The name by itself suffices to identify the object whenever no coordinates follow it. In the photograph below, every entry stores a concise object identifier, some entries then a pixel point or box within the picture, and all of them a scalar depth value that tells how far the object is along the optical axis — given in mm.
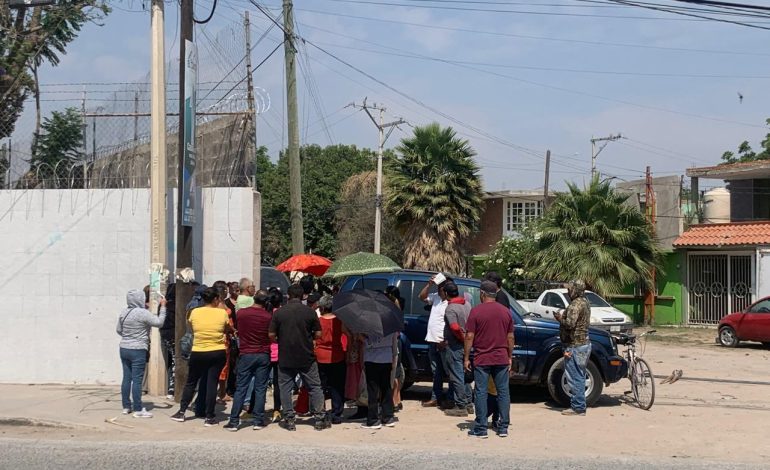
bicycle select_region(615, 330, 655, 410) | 11883
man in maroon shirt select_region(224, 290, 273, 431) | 10406
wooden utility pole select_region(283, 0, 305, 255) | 17625
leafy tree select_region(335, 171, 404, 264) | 43062
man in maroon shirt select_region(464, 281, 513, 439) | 10062
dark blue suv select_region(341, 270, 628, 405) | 12055
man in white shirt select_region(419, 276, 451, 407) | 11586
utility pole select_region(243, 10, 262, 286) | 14148
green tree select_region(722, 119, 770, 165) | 53181
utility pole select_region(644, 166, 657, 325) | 32375
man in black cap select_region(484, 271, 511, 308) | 11242
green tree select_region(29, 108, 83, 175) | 14062
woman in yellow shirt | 10508
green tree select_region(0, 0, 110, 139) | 17516
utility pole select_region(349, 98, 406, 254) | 34275
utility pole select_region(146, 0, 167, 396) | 12336
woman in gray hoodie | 10852
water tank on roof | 33312
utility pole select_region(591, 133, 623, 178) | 50656
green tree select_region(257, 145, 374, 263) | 47747
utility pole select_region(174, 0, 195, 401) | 11719
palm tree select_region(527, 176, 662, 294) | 28344
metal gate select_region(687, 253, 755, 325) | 30953
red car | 23469
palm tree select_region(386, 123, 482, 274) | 30594
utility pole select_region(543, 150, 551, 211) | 39328
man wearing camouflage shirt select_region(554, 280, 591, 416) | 11336
